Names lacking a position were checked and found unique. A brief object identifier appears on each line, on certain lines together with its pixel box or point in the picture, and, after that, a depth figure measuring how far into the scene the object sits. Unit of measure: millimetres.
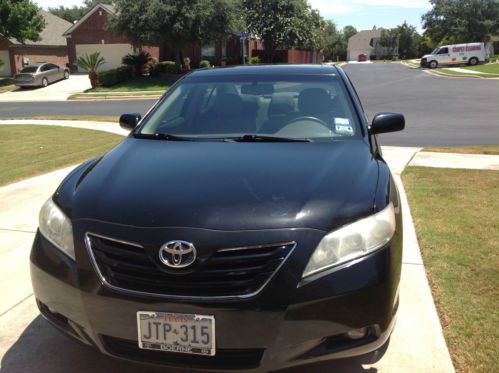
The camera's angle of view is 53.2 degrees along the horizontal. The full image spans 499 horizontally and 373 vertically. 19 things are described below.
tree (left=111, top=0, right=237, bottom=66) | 30609
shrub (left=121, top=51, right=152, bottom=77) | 34500
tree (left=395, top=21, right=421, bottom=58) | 102875
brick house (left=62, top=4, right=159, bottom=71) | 40531
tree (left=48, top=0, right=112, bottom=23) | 92188
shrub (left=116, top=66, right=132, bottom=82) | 32500
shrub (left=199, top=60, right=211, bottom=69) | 33506
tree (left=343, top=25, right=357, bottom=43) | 139450
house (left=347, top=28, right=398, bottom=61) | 116712
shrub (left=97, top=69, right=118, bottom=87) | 31234
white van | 48219
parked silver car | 32156
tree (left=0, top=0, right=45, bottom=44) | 33000
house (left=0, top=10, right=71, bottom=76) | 40562
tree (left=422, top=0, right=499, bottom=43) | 68188
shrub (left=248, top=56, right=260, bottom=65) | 42644
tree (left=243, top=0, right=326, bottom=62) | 44656
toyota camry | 2188
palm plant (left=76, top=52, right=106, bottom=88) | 30641
